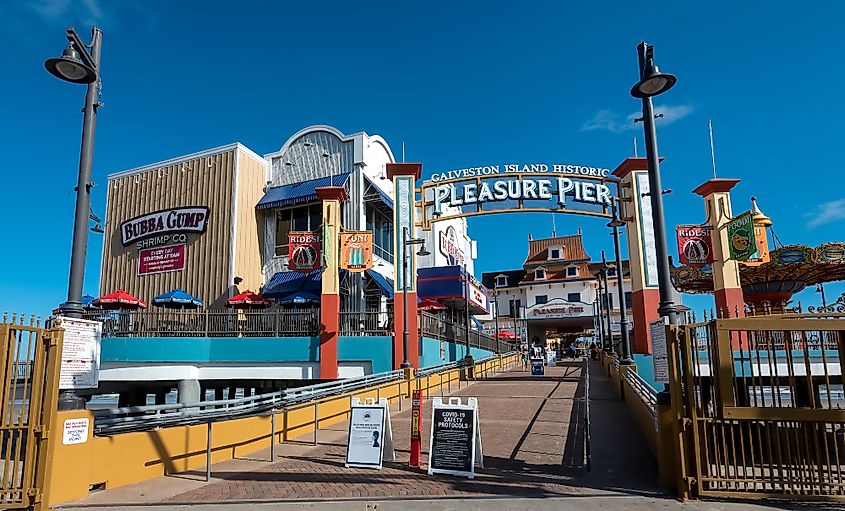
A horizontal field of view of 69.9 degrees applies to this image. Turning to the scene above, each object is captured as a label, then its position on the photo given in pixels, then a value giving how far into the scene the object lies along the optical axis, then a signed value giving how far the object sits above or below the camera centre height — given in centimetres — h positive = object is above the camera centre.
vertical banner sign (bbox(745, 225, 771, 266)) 2162 +321
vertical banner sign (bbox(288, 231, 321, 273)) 2339 +380
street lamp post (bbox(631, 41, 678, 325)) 892 +314
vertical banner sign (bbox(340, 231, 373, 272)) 2267 +376
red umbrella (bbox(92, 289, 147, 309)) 2453 +217
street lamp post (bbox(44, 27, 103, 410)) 816 +312
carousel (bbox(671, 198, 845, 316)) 2773 +354
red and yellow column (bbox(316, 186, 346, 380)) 2253 +183
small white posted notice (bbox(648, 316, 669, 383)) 808 -6
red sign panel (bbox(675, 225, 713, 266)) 2244 +371
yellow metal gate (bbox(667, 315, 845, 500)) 714 -95
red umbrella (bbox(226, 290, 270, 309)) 2579 +220
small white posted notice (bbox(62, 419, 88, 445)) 748 -95
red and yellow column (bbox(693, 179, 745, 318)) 2178 +360
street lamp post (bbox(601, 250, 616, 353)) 3169 +51
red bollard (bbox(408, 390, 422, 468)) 927 -119
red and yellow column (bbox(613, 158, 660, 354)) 2222 +380
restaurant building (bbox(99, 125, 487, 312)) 2828 +672
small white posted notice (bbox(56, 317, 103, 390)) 770 +1
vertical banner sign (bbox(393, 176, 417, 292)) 2374 +556
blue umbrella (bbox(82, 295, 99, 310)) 2605 +239
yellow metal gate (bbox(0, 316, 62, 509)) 695 -61
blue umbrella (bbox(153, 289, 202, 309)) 2492 +221
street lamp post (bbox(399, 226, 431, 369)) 2060 +261
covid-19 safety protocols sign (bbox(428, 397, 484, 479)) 851 -128
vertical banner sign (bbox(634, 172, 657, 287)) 2238 +451
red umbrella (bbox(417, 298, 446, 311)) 2853 +206
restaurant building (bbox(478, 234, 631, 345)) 5922 +575
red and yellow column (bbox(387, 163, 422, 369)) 2223 +432
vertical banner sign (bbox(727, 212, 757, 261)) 2127 +377
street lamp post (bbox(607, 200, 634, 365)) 1981 +159
